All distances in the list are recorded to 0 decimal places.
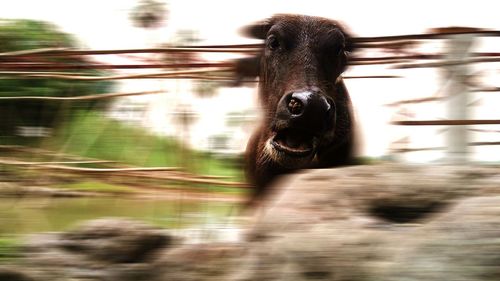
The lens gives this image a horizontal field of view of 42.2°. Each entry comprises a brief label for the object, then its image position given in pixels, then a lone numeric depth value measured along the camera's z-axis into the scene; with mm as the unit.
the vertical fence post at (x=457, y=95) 3672
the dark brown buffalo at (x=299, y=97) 3844
